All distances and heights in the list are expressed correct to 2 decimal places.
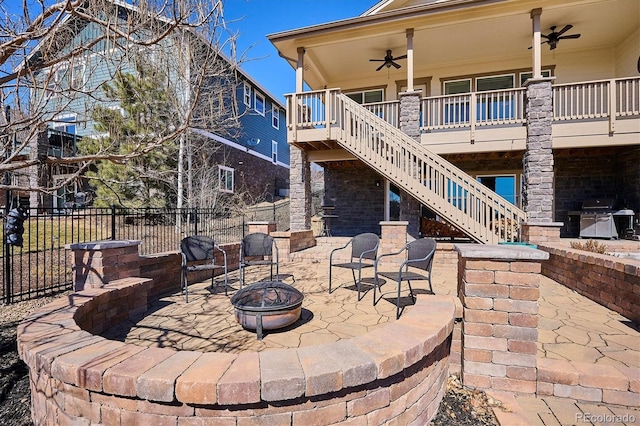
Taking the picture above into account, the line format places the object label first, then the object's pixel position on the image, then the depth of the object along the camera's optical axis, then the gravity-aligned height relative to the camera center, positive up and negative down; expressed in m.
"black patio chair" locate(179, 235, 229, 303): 4.05 -0.53
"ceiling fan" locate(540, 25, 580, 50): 7.09 +4.28
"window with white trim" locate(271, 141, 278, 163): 18.23 +3.73
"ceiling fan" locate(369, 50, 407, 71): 8.63 +4.38
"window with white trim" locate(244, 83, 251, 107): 14.41 +5.76
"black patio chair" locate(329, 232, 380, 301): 4.37 -0.48
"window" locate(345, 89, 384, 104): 10.45 +4.07
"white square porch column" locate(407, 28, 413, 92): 7.63 +4.07
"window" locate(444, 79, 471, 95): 9.41 +3.95
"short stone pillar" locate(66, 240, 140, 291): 3.08 -0.53
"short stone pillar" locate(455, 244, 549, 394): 1.96 -0.70
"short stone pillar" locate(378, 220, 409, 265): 6.14 -0.54
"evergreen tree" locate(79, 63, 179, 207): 9.03 +1.66
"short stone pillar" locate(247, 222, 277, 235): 6.61 -0.33
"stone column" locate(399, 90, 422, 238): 7.57 +2.14
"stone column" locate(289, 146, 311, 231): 8.35 +0.59
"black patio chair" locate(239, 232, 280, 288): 4.62 -0.51
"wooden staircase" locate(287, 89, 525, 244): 6.17 +1.13
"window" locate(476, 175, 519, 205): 9.56 +0.89
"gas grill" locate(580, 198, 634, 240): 7.23 -0.20
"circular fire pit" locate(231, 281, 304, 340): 2.66 -0.84
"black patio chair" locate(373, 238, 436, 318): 3.18 -0.51
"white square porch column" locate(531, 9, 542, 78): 6.77 +3.87
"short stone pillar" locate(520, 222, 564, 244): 5.53 -0.38
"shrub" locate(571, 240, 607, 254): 5.06 -0.61
